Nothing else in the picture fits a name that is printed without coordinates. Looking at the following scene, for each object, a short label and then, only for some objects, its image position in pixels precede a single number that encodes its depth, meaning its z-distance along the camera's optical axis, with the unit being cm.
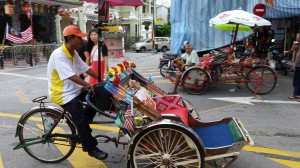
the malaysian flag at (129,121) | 330
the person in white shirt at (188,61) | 825
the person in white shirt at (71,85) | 350
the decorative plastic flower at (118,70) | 361
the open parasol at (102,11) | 481
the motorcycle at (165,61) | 1180
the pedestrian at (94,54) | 610
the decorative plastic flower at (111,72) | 345
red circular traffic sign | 1080
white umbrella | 835
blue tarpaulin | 1149
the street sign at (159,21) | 3516
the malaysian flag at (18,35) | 1538
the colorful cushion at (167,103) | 426
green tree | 4456
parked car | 2998
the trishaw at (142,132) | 330
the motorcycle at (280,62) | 1085
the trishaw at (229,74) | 798
